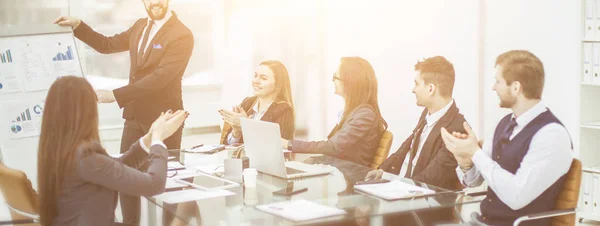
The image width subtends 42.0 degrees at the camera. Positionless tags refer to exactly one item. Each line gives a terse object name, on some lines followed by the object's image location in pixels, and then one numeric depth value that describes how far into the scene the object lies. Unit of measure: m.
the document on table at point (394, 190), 3.07
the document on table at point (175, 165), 3.92
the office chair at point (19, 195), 3.11
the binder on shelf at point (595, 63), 4.89
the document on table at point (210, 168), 3.82
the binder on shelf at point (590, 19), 4.84
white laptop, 3.60
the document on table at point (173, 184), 3.36
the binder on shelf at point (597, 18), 4.81
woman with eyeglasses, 4.27
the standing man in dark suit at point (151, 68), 4.75
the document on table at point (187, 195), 3.12
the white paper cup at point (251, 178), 3.35
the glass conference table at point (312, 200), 2.77
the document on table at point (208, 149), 4.54
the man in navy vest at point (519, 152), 2.85
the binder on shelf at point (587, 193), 5.08
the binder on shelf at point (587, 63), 4.93
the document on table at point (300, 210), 2.75
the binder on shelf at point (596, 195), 5.03
